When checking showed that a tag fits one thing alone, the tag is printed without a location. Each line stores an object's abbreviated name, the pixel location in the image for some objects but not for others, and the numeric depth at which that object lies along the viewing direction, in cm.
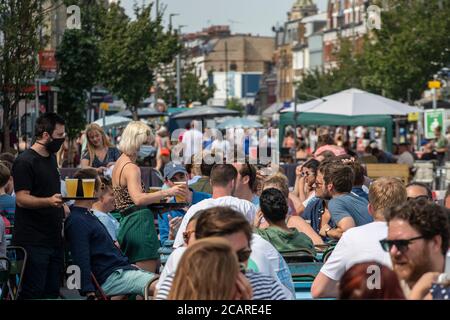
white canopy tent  2736
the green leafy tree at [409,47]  4941
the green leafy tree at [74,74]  2900
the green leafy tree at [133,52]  4897
